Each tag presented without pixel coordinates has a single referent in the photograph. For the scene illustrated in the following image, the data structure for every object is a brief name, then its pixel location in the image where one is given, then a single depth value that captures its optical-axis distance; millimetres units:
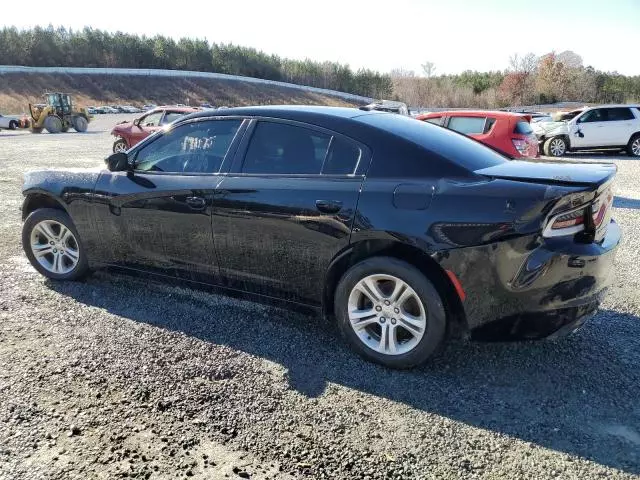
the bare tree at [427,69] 93850
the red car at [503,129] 9766
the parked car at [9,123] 34094
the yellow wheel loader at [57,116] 29656
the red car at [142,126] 15250
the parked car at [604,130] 15656
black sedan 2824
